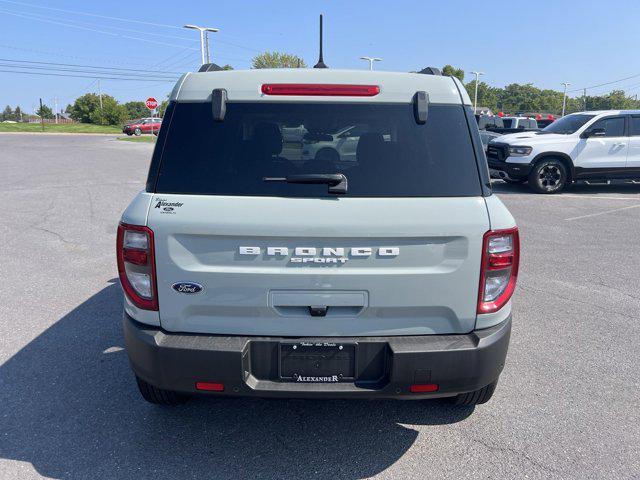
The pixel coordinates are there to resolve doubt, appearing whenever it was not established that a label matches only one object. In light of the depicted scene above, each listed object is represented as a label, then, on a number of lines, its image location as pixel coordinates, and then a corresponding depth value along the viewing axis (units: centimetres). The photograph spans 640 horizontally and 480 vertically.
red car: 4612
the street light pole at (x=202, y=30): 3503
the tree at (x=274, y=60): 4909
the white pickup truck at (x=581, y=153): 1240
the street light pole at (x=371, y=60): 4484
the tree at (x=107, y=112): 6875
